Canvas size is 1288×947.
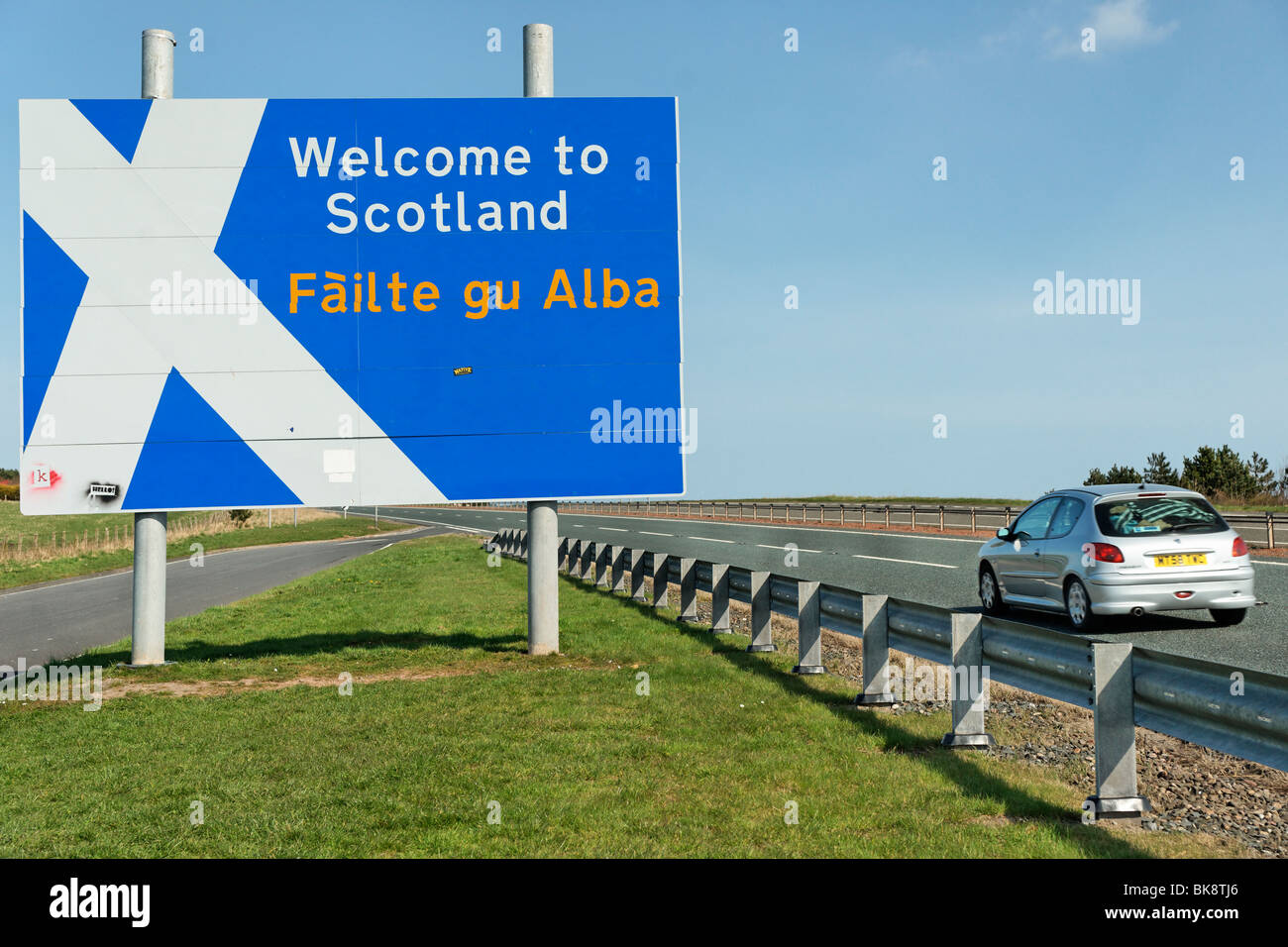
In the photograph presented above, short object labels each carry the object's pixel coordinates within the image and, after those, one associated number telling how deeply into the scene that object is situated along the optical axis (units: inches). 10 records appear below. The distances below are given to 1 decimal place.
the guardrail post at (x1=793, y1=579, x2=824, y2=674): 393.7
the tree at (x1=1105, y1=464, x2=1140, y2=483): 2106.3
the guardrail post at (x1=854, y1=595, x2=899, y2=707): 334.6
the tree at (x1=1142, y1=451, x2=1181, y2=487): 2074.9
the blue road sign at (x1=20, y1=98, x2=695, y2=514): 449.4
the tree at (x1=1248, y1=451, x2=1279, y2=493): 2075.5
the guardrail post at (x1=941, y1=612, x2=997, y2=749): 277.3
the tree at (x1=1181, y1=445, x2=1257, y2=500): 2043.6
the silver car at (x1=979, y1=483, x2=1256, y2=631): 479.2
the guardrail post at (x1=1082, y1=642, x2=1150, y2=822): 216.2
